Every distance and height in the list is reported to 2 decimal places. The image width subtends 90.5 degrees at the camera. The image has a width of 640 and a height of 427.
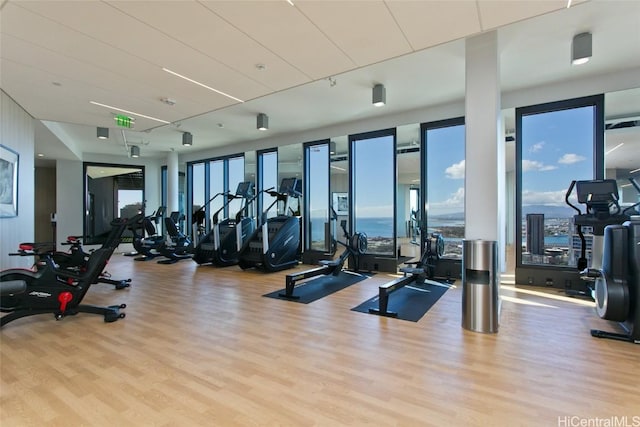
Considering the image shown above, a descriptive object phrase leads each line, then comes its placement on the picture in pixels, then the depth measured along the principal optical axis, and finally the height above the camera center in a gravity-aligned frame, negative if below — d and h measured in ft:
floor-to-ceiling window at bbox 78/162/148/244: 34.71 +2.28
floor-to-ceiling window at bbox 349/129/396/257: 23.61 +2.03
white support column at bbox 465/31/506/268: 12.37 +3.09
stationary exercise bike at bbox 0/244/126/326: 11.02 -2.73
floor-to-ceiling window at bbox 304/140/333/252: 27.27 +1.46
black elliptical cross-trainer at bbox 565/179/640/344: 9.64 -2.14
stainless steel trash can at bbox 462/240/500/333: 10.91 -2.57
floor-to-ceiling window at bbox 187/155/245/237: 33.42 +3.69
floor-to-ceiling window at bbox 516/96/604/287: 17.20 +2.41
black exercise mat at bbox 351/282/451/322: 13.05 -4.03
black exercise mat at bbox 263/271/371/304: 15.80 -4.05
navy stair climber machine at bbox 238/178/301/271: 21.95 -1.97
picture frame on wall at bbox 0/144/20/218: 14.60 +1.61
